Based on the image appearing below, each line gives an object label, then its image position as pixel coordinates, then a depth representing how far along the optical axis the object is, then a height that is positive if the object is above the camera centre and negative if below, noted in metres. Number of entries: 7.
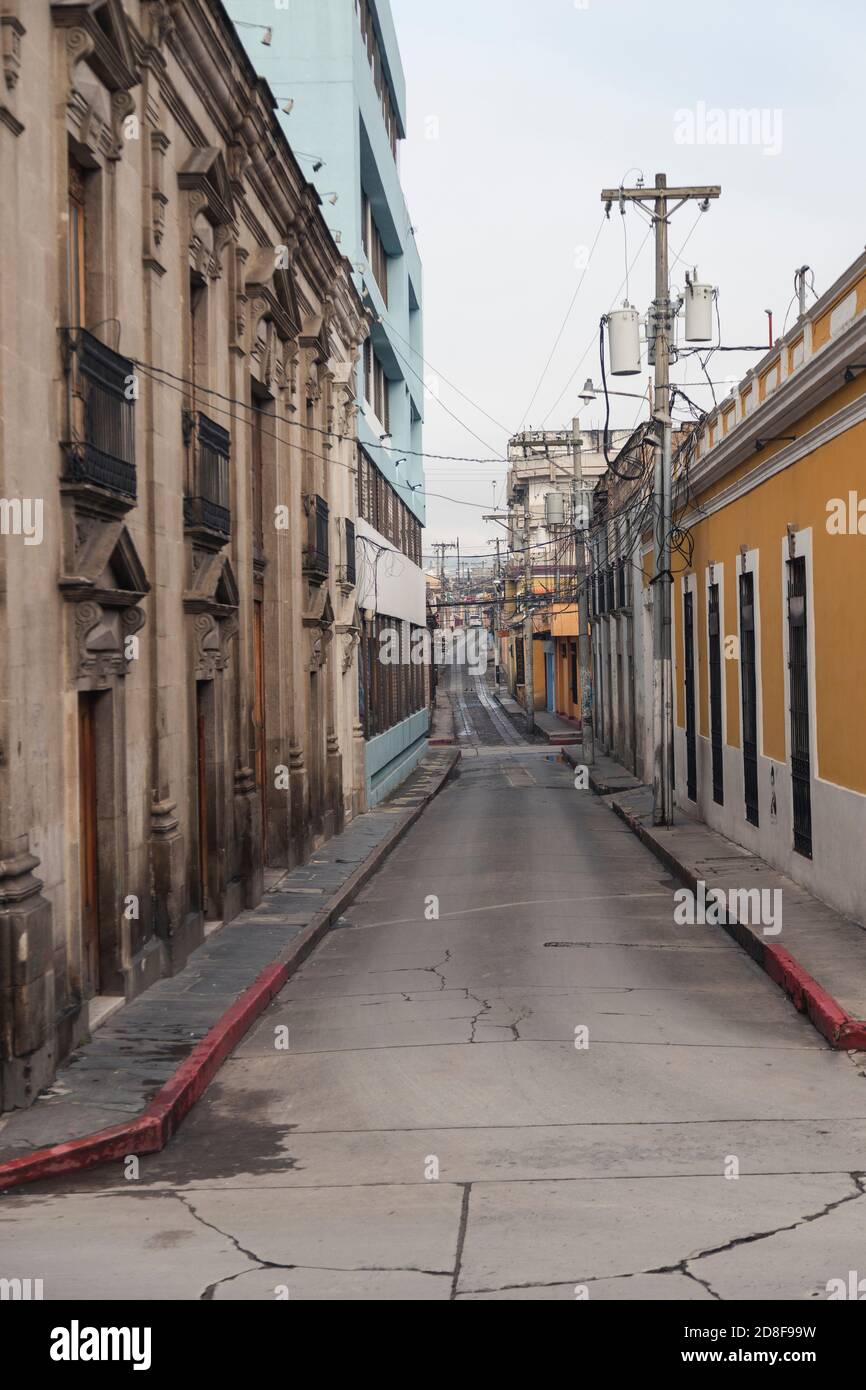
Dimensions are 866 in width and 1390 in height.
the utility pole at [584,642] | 39.56 +0.93
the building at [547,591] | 61.22 +4.26
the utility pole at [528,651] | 60.74 +1.15
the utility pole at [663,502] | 22.25 +2.67
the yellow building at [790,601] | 13.62 +0.82
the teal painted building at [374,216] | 27.38 +10.22
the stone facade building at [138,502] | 8.82 +1.51
